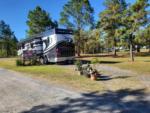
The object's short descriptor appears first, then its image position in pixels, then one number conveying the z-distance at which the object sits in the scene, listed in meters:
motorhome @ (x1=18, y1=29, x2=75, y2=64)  11.65
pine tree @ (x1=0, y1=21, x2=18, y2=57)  34.37
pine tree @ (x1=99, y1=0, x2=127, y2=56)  15.07
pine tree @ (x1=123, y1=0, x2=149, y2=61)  13.80
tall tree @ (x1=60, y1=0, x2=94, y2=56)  21.80
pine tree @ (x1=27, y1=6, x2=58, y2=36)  25.50
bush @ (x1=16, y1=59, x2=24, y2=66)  11.96
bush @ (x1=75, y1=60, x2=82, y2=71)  7.83
